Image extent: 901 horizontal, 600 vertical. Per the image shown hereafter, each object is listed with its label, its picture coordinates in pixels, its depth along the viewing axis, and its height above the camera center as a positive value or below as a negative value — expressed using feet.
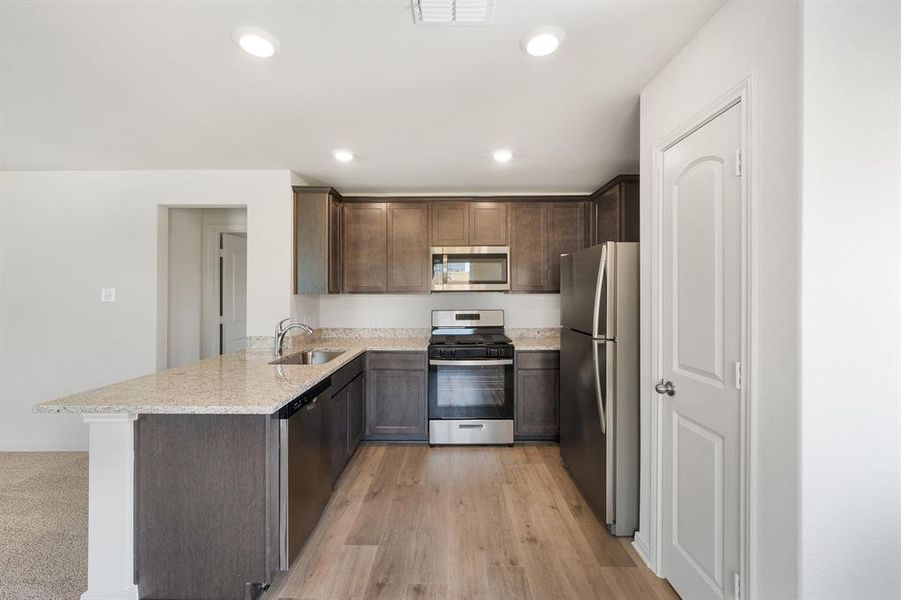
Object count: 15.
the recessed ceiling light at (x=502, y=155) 9.20 +3.54
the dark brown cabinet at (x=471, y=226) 12.24 +2.37
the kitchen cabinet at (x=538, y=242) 12.20 +1.86
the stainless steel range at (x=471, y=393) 11.02 -2.68
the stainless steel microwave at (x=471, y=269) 12.03 +0.98
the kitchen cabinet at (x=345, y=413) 8.11 -2.68
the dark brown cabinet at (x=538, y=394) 11.15 -2.73
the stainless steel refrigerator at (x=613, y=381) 6.88 -1.49
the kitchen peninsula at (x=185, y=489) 5.10 -2.59
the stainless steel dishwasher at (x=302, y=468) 5.59 -2.72
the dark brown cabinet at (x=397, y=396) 11.17 -2.80
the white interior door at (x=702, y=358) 4.45 -0.75
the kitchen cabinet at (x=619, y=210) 9.78 +2.41
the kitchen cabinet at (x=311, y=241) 10.98 +1.69
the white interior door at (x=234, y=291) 14.19 +0.33
